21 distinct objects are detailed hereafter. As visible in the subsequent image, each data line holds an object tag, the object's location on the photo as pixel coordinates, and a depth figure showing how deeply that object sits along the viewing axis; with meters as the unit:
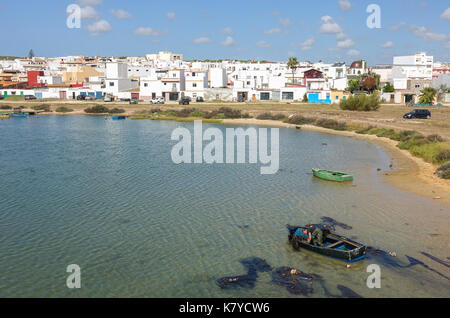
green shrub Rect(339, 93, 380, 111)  78.50
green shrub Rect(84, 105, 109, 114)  87.81
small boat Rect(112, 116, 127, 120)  79.19
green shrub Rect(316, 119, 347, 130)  64.88
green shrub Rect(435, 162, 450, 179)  31.78
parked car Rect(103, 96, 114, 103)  104.22
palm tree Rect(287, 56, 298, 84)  114.01
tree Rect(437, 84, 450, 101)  98.12
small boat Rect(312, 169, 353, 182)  33.16
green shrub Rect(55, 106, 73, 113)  89.77
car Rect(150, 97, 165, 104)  99.73
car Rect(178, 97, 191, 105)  96.19
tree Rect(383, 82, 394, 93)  102.94
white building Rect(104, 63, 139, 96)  108.62
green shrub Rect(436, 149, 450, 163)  35.85
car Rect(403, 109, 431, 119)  66.00
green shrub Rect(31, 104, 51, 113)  91.38
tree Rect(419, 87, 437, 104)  87.06
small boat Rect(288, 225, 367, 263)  18.55
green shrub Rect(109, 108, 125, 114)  86.81
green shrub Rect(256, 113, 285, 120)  76.06
